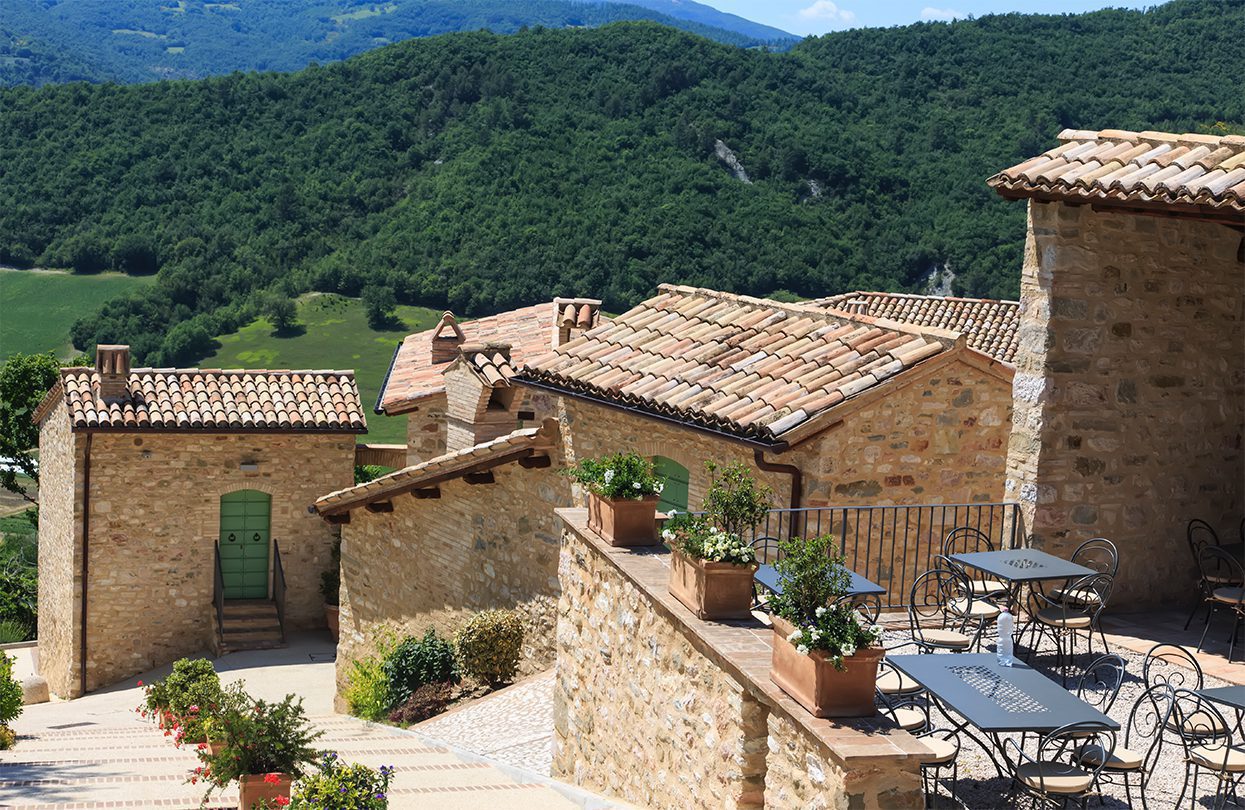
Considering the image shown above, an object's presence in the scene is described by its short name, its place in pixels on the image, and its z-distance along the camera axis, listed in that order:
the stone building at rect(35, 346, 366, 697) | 19.48
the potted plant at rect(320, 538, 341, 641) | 20.34
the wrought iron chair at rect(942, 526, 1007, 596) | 9.31
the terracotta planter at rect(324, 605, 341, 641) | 20.31
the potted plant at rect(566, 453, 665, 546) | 9.27
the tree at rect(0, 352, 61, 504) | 26.41
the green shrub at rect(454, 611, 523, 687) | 13.82
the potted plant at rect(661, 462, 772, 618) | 7.66
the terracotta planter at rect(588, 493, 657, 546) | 9.31
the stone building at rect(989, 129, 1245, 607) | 9.92
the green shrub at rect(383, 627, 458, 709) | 14.38
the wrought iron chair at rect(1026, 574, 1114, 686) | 8.54
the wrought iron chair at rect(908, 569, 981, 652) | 8.24
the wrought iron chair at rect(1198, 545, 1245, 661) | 8.95
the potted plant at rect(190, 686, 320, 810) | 9.07
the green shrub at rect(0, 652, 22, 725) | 13.72
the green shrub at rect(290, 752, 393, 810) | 7.60
